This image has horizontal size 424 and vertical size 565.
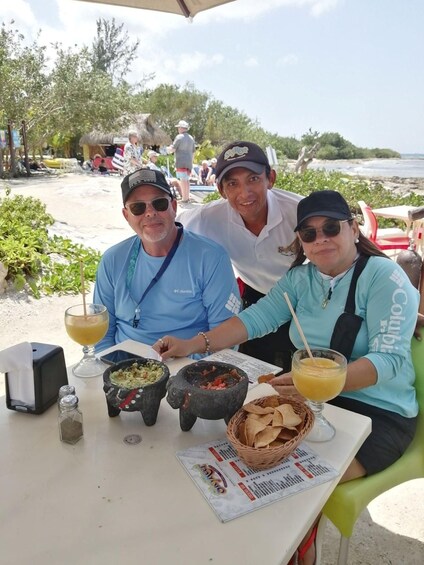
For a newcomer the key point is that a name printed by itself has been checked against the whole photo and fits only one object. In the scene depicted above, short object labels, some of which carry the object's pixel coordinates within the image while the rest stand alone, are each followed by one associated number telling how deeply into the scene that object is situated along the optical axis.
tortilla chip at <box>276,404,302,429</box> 1.24
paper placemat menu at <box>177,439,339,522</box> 1.07
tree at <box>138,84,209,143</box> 41.41
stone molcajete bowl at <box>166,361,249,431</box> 1.29
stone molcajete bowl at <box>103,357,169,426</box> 1.35
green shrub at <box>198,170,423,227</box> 11.13
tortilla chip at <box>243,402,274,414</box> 1.30
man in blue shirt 2.31
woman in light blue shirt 1.70
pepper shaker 1.30
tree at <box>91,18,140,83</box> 45.06
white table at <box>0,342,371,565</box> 0.94
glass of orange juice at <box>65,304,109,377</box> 1.74
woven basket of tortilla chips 1.16
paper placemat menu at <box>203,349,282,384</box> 1.75
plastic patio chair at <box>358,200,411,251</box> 5.72
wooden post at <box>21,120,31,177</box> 19.41
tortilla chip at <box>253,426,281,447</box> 1.19
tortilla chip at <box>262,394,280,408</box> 1.37
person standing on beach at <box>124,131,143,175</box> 14.85
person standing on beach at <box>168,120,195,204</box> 12.46
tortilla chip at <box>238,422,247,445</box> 1.22
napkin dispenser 1.47
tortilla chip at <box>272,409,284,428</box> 1.24
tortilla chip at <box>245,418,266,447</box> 1.21
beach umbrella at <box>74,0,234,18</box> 2.87
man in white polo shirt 2.74
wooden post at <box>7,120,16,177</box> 18.34
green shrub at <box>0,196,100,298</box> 5.42
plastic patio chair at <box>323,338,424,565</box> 1.57
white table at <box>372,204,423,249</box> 6.39
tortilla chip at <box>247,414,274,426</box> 1.25
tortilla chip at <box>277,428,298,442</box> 1.23
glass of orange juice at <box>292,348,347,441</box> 1.36
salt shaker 1.36
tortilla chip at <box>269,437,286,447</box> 1.20
